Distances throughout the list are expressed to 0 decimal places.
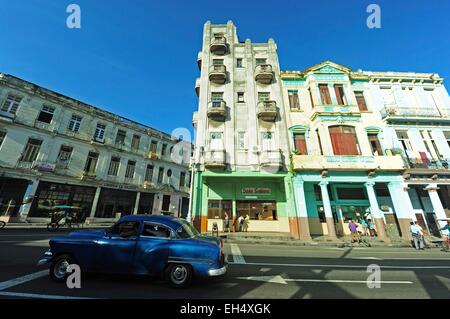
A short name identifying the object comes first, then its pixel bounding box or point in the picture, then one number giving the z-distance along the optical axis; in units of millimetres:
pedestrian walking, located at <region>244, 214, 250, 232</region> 16291
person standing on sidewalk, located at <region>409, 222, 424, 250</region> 12412
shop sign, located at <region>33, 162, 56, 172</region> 18997
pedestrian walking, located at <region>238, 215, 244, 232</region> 16219
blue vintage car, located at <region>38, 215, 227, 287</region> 4719
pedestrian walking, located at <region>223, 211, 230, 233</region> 16109
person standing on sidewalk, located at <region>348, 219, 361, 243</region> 14178
